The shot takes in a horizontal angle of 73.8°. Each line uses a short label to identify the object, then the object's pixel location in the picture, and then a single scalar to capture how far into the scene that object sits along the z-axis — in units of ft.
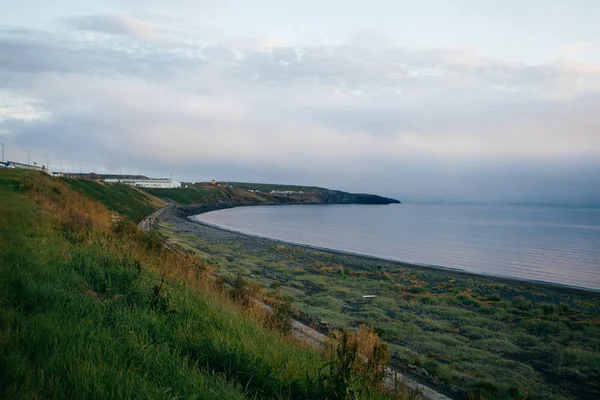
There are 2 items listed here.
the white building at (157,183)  485.56
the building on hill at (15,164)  211.25
